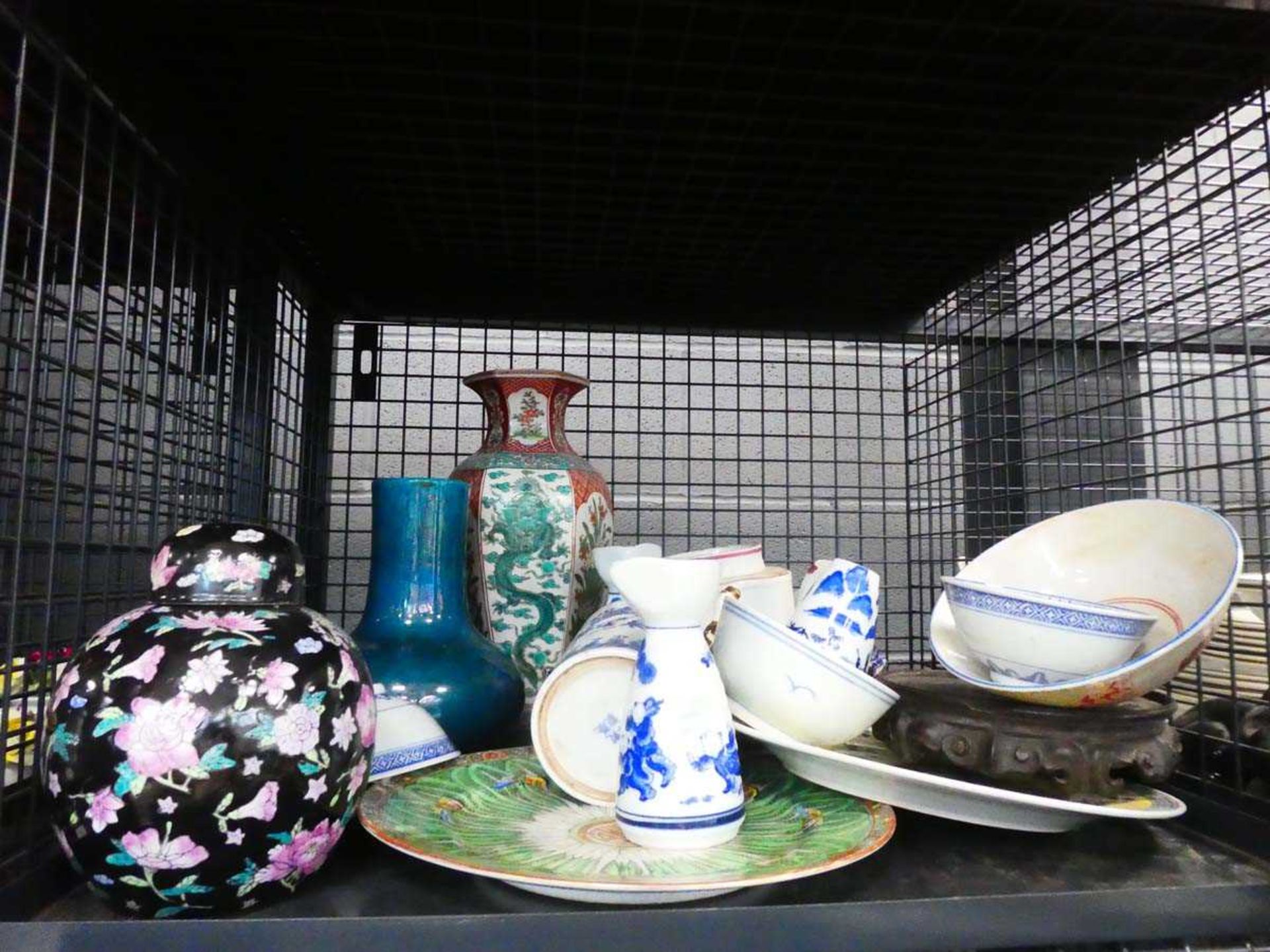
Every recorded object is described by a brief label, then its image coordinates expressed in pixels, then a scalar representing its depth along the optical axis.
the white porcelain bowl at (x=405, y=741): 0.55
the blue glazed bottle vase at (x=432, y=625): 0.66
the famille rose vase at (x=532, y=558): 0.83
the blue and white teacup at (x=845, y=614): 0.58
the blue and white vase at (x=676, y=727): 0.45
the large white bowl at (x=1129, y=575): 0.51
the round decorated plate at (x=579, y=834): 0.40
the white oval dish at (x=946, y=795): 0.48
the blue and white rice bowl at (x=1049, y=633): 0.52
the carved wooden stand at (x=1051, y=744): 0.50
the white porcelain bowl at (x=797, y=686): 0.52
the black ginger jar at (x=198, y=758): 0.37
